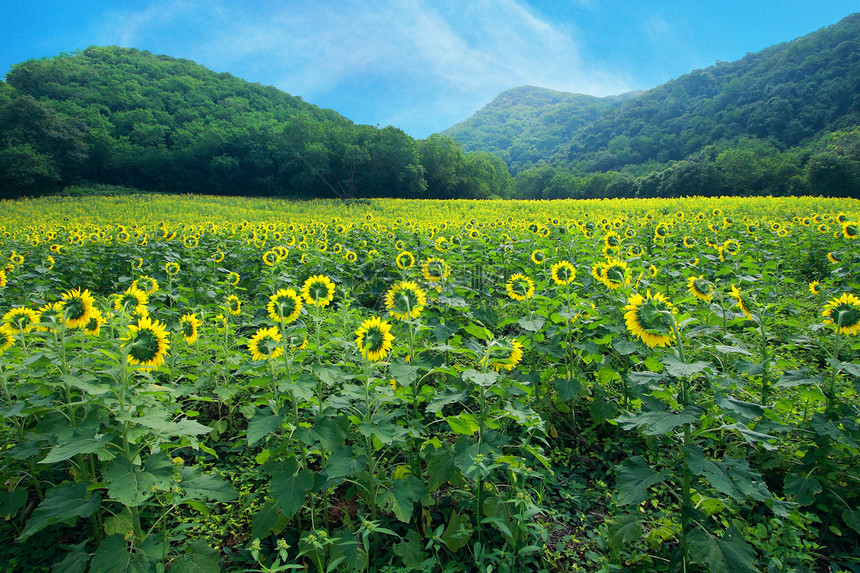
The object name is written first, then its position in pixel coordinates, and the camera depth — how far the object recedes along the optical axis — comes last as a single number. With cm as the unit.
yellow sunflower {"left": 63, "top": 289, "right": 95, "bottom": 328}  219
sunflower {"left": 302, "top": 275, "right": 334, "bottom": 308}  278
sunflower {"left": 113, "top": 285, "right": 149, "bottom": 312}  268
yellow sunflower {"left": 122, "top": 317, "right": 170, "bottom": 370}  190
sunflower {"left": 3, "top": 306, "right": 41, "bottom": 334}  229
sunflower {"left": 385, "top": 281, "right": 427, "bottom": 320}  261
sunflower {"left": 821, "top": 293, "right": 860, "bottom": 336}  230
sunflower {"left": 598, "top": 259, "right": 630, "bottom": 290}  322
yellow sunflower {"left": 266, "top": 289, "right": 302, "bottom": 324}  236
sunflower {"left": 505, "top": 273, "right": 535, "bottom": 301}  328
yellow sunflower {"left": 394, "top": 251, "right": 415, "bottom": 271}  370
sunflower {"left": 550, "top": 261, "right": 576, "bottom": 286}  354
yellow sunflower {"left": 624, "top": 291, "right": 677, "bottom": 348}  222
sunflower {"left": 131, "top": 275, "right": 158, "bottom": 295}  391
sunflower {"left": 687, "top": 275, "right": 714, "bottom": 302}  282
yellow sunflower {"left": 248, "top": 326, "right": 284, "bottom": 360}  221
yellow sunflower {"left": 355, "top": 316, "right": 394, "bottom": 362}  215
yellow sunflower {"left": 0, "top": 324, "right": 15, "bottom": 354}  233
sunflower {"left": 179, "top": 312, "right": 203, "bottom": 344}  283
